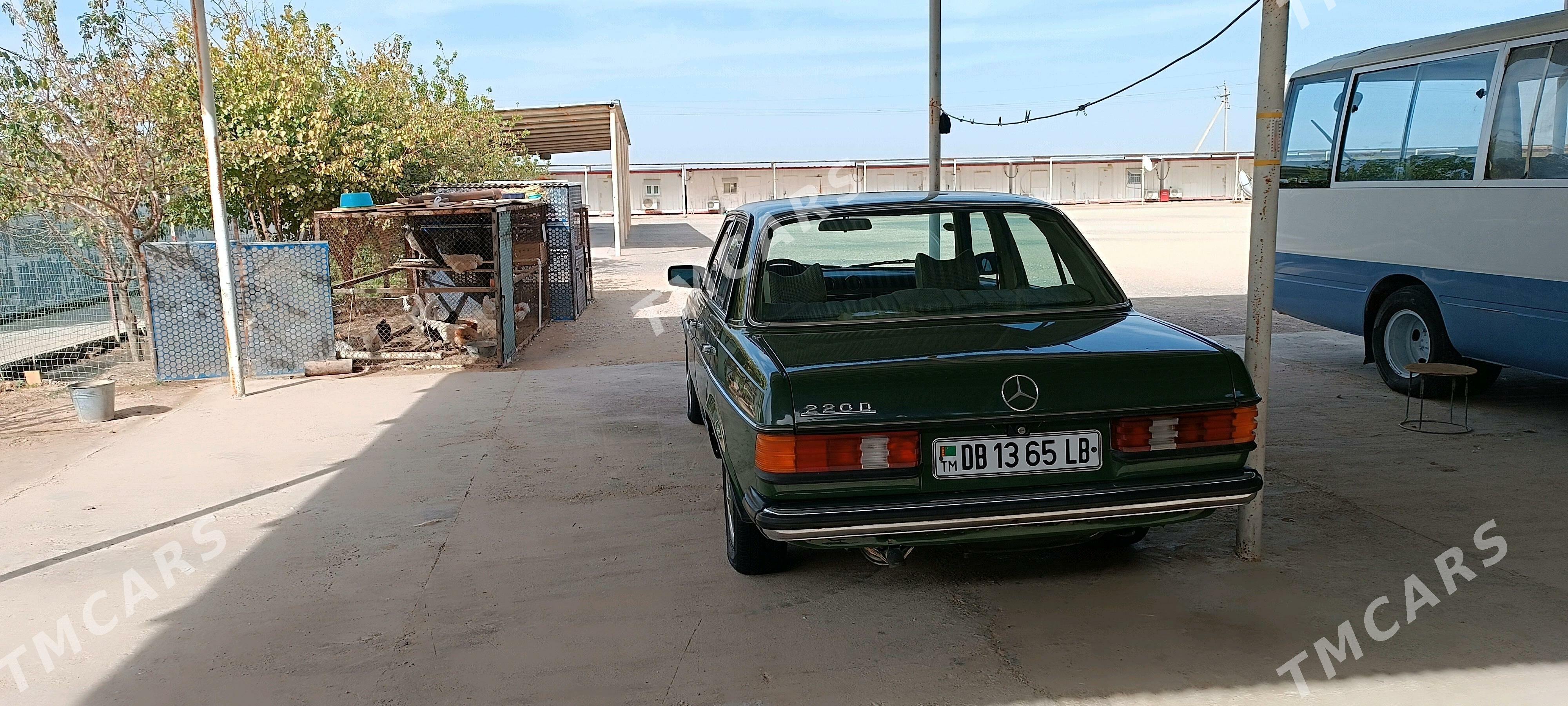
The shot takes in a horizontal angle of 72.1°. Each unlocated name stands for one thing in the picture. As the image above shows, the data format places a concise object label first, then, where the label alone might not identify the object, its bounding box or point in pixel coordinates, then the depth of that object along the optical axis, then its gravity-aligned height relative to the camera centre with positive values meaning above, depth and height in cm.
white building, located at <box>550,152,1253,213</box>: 5138 +124
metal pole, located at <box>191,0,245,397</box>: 798 +0
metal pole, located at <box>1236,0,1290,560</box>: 408 -6
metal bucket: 780 -131
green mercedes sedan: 336 -73
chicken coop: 1016 -62
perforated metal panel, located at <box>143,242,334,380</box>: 931 -80
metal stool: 652 -138
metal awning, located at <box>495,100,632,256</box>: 2550 +226
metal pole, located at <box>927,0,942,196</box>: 1018 +98
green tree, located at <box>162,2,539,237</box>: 1109 +92
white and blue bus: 652 -2
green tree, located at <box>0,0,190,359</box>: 999 +70
